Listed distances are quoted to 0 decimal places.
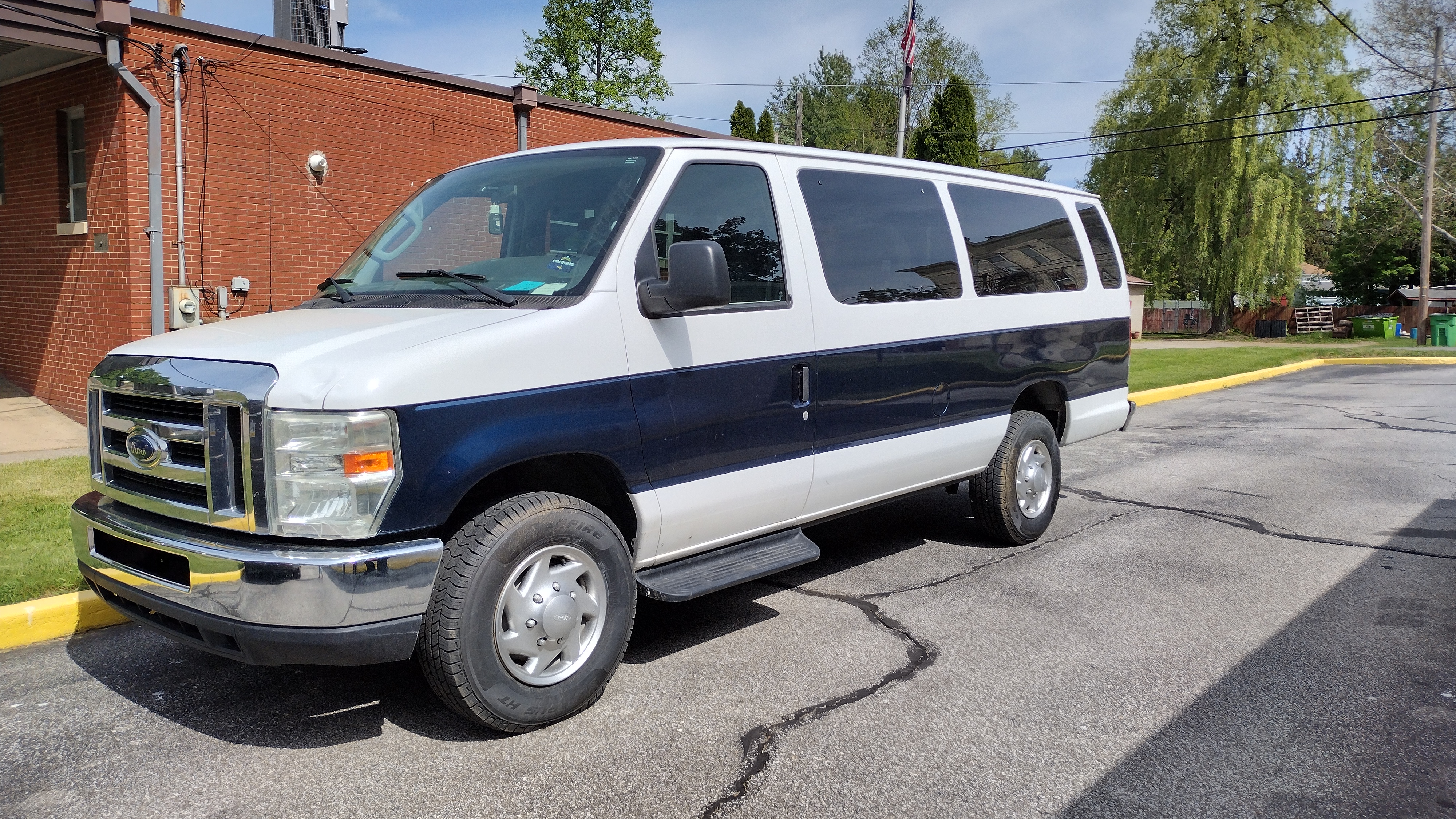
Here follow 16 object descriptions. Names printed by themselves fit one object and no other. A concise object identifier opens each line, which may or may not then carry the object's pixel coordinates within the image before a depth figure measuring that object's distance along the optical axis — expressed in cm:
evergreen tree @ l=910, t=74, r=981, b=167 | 2728
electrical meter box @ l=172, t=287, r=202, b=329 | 1015
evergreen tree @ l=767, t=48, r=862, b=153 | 6619
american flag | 1911
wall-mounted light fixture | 1144
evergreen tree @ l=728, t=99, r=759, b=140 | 3600
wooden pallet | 4294
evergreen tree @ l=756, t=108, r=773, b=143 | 3891
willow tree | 3522
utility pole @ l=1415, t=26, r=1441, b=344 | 3347
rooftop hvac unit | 1369
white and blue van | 321
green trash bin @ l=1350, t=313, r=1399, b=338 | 3862
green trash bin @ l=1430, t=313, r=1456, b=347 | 3228
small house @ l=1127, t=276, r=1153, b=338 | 3988
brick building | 996
